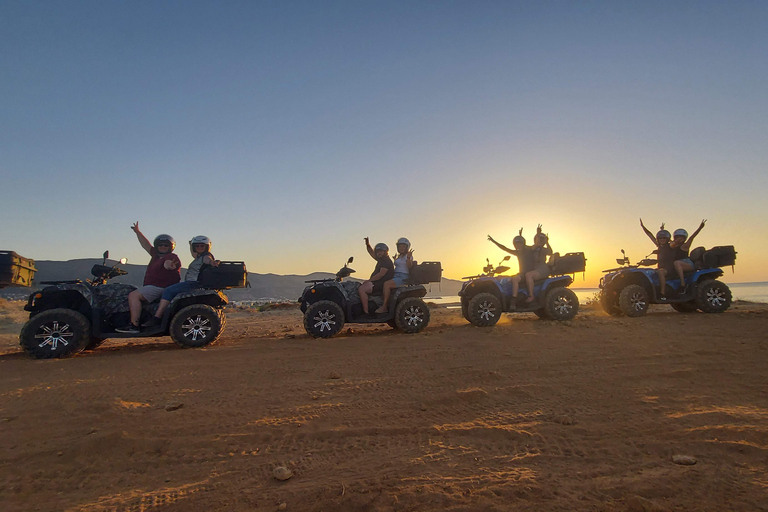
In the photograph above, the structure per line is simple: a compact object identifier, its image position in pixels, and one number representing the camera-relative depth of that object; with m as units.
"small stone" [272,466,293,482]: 2.37
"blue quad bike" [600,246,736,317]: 10.75
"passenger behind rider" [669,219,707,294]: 10.94
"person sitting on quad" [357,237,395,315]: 9.06
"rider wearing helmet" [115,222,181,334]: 7.35
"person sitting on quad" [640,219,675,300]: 11.04
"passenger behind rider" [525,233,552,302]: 10.31
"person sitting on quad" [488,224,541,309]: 10.42
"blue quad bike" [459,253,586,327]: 9.66
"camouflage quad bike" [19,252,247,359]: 6.77
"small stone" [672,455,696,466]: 2.46
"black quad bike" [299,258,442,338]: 8.84
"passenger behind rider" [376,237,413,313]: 9.42
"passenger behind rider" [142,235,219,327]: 7.45
